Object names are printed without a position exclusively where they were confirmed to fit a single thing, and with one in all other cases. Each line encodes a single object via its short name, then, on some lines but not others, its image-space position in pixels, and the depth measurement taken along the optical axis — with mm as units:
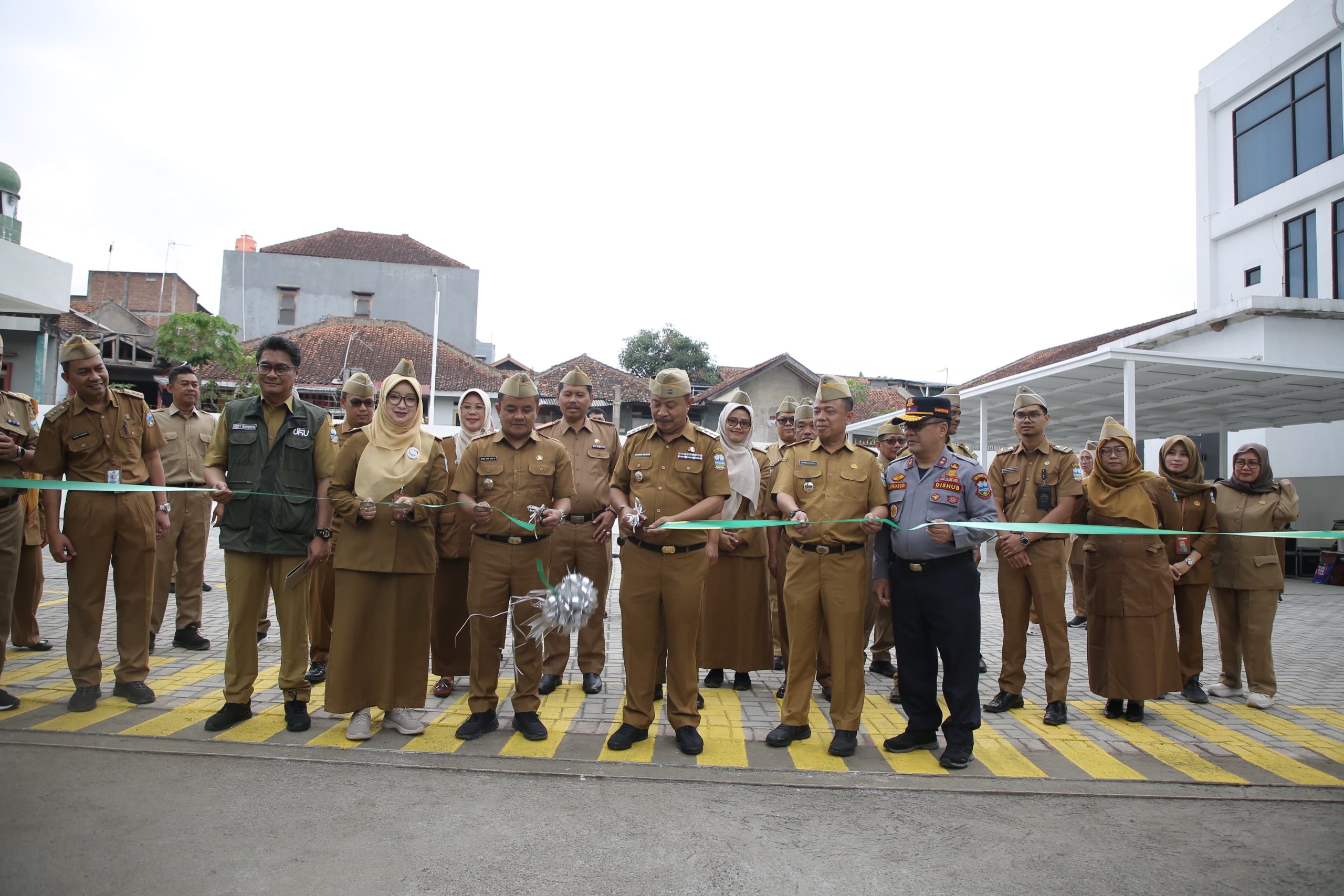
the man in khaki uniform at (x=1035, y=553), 5422
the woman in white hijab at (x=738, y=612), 5988
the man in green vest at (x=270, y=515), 4809
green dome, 14398
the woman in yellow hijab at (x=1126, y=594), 5355
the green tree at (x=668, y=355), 38938
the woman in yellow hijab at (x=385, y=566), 4680
